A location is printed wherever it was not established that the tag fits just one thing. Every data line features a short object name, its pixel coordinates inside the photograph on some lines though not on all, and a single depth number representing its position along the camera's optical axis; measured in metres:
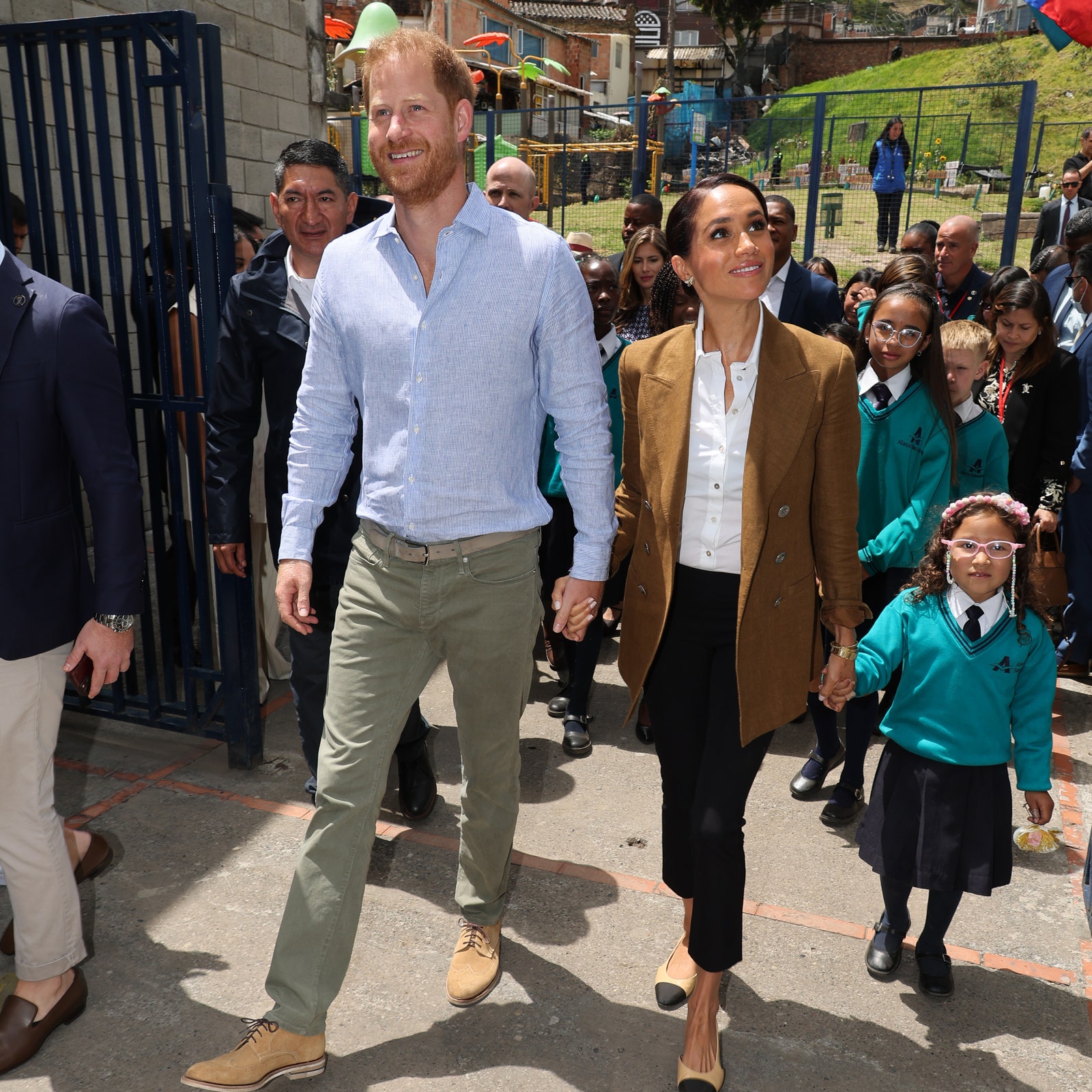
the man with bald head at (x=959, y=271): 6.06
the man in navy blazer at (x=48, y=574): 2.48
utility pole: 43.06
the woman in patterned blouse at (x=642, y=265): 5.74
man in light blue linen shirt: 2.45
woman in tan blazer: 2.50
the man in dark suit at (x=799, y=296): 4.89
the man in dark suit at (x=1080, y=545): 5.21
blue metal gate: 3.62
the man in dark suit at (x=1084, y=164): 9.13
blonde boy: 4.09
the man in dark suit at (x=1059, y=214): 8.96
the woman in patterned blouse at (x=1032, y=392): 4.95
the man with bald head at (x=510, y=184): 5.44
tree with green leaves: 47.97
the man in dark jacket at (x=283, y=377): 3.44
